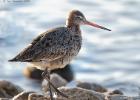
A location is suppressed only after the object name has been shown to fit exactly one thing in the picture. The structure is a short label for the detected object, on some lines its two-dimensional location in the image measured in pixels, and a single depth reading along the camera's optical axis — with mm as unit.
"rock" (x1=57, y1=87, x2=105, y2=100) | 12703
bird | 12422
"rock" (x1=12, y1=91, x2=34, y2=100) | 12770
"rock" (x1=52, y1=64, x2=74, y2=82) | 18295
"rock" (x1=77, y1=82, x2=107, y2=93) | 15648
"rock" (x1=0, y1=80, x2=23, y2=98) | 14258
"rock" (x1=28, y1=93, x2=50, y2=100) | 12508
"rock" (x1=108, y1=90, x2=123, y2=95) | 14680
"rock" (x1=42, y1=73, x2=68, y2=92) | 16309
